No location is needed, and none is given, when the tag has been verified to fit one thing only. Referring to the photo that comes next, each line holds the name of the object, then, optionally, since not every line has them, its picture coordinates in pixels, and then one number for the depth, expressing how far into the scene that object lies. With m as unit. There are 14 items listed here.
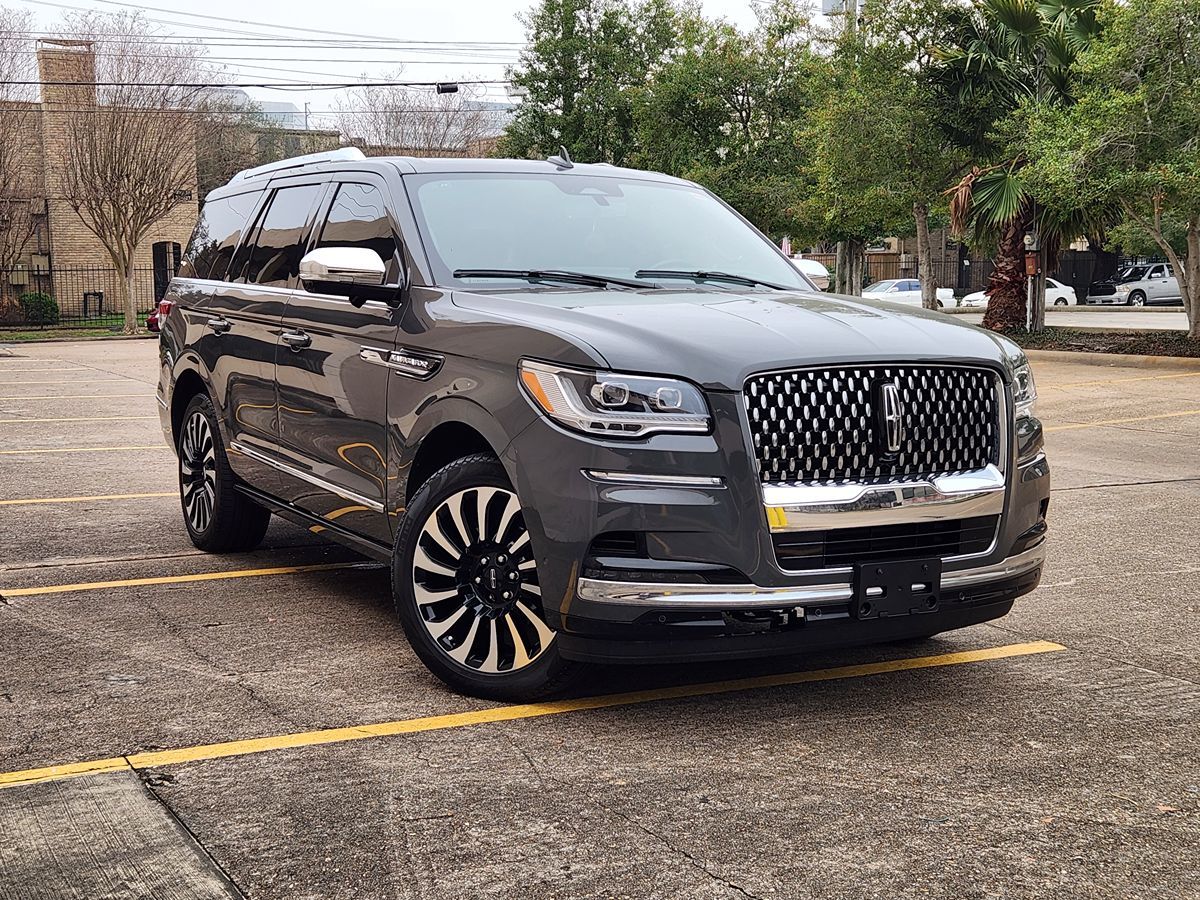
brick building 39.00
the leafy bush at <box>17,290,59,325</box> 41.62
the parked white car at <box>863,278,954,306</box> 38.75
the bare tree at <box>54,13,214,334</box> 37.81
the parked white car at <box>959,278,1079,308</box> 50.59
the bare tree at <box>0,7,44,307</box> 38.41
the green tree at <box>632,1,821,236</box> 35.94
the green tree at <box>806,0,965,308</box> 27.30
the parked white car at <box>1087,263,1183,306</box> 51.69
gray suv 4.23
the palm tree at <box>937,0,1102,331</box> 24.45
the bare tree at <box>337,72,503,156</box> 63.19
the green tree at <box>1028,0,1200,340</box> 20.41
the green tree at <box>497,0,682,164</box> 42.78
